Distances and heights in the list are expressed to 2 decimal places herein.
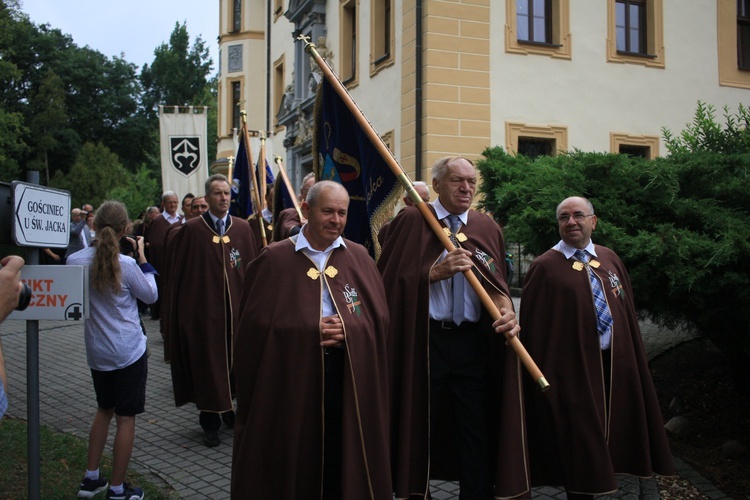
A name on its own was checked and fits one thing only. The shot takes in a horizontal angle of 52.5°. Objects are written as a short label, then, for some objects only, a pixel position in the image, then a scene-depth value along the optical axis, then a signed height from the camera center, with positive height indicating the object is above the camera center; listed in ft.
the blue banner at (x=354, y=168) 16.76 +2.52
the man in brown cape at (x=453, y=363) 14.88 -1.74
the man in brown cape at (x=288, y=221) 22.62 +1.69
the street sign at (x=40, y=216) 12.08 +1.05
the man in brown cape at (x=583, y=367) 15.84 -1.97
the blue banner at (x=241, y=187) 32.14 +3.90
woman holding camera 15.60 -1.32
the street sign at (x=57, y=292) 12.73 -0.23
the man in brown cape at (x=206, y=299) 21.84 -0.65
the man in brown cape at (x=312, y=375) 12.50 -1.65
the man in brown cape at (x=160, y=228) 38.96 +2.61
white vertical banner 45.83 +7.83
